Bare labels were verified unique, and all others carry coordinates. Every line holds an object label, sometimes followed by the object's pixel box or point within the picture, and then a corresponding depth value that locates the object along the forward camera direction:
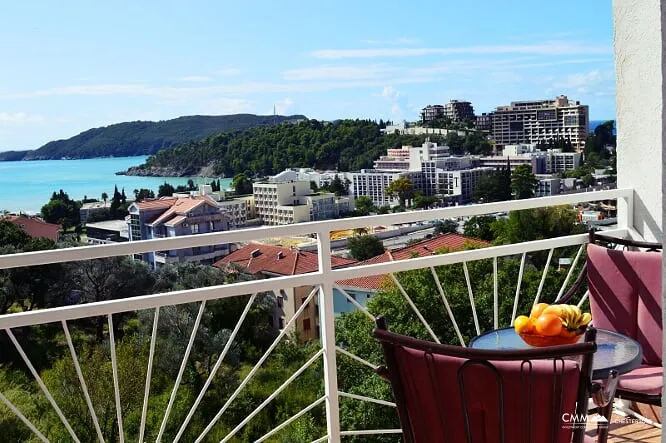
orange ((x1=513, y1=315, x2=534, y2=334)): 1.62
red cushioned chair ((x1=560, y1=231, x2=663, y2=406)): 2.23
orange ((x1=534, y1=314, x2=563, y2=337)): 1.59
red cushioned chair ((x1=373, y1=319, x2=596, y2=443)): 1.23
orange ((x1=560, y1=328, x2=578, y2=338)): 1.59
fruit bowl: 1.59
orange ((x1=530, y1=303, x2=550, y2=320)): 1.65
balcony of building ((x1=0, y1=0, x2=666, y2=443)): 1.94
